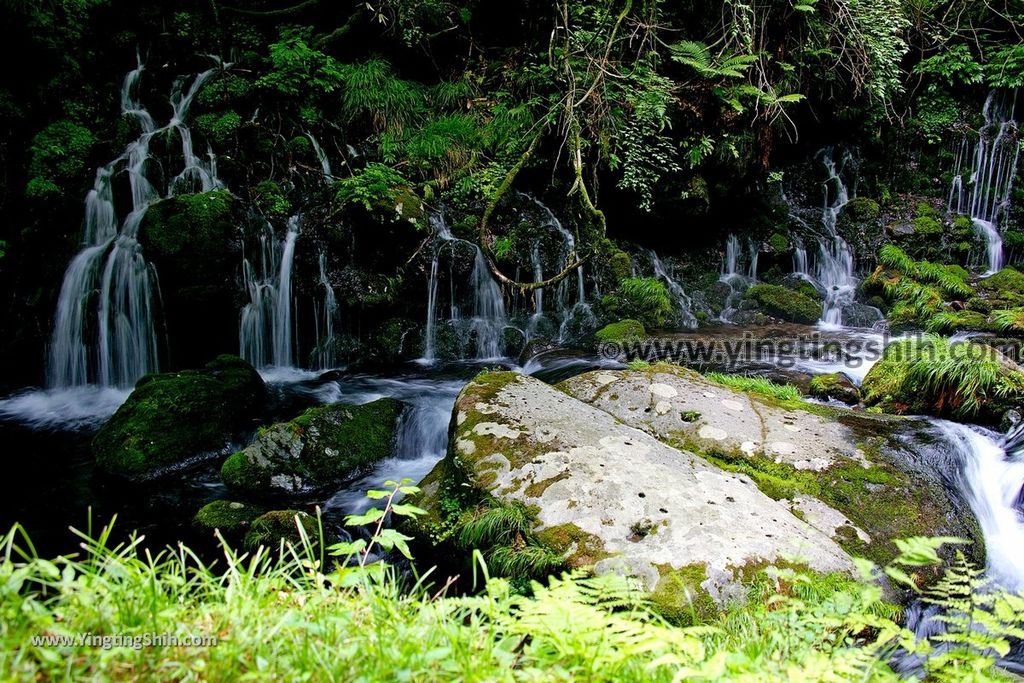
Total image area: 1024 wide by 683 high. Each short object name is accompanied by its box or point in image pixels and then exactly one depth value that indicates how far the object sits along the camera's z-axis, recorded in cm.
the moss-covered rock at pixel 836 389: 631
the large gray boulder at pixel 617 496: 262
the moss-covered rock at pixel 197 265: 783
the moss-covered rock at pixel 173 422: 538
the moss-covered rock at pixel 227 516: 425
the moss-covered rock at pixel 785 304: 1050
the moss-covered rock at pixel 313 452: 495
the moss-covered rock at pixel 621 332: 879
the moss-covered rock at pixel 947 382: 515
